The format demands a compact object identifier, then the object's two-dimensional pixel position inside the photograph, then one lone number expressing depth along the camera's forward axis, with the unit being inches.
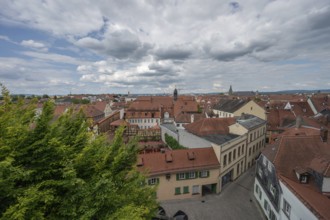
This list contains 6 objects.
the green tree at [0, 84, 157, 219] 248.2
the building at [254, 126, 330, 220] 571.3
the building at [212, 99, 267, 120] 1978.3
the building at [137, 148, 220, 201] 960.3
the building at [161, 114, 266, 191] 1090.7
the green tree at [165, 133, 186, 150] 1363.7
